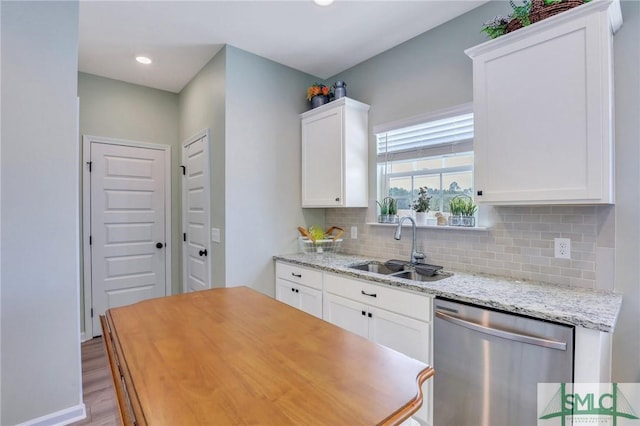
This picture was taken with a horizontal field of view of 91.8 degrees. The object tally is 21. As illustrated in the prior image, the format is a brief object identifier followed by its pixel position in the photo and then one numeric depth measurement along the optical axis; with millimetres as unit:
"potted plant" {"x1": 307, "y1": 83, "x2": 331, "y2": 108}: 3127
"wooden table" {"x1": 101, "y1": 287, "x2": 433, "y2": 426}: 703
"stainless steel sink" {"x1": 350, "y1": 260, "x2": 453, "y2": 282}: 2240
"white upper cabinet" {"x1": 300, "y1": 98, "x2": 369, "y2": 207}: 2830
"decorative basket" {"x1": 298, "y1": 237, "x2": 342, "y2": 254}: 3225
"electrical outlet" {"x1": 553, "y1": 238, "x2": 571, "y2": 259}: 1819
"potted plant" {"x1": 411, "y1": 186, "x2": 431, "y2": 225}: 2523
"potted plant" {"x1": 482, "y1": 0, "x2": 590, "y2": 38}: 1631
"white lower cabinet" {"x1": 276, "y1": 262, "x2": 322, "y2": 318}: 2553
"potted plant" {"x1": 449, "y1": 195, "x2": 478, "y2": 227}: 2234
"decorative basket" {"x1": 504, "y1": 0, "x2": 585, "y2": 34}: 1609
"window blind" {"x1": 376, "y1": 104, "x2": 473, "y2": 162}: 2342
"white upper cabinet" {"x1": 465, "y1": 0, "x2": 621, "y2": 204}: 1513
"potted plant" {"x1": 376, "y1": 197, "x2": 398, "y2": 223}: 2785
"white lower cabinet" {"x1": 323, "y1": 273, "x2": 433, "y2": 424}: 1823
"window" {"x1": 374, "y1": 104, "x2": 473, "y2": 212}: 2352
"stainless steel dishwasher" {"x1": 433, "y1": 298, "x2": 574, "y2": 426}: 1365
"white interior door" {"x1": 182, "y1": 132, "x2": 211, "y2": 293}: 3098
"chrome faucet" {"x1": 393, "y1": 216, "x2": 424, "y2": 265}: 2490
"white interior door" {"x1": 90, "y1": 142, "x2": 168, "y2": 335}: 3426
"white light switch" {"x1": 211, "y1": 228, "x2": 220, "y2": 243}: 2887
